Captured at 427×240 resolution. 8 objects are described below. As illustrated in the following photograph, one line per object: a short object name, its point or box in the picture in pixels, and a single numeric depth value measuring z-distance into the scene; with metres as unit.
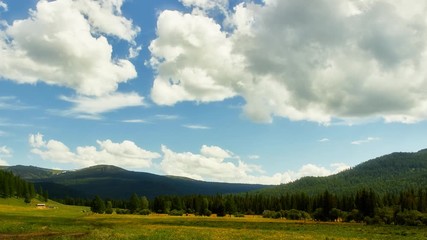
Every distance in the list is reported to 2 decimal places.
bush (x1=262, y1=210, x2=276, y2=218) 171.70
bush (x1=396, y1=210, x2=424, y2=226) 127.82
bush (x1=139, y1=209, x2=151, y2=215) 168.50
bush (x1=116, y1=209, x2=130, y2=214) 176.09
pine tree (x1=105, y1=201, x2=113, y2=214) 163.88
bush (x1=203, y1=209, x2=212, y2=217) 180.62
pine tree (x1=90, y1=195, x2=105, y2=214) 163.00
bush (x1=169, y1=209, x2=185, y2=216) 174.82
